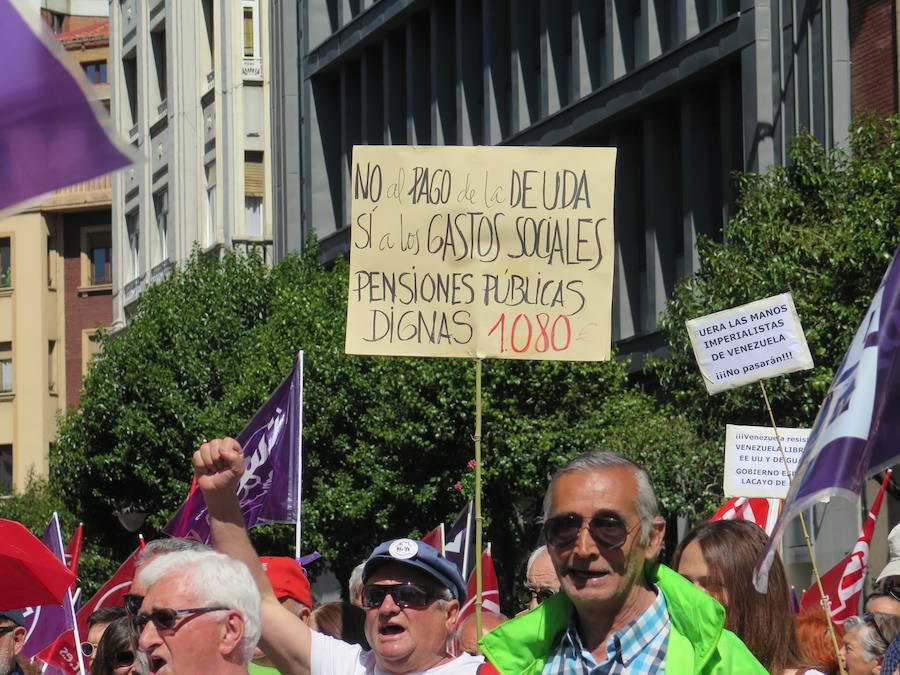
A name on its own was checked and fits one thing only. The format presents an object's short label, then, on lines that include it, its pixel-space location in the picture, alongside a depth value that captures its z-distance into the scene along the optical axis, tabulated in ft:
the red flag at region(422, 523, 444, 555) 41.75
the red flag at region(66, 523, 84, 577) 41.60
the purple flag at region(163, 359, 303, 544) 36.73
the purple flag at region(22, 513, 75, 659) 36.96
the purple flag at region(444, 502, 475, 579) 41.78
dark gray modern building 78.33
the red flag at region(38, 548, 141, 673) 33.55
